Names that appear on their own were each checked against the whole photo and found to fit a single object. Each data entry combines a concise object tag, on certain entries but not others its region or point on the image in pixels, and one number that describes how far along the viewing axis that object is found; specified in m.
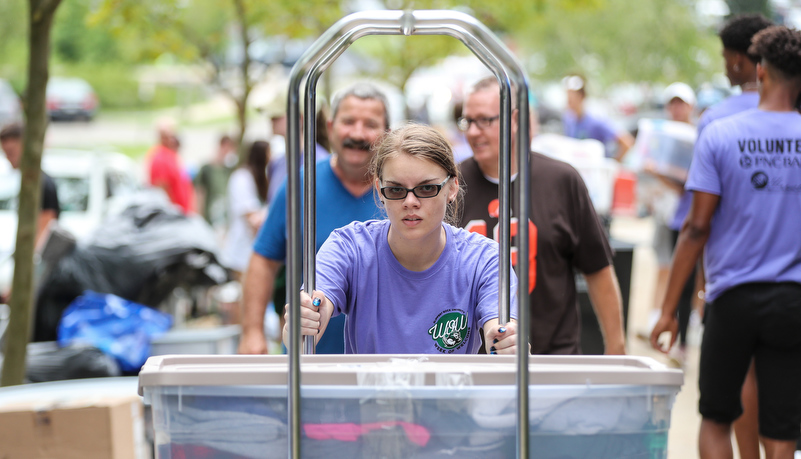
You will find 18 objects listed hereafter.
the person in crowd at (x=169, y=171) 20.50
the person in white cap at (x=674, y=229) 12.13
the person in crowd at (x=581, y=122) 15.82
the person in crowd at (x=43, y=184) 11.52
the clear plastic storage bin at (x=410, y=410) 3.11
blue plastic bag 10.00
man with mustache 6.51
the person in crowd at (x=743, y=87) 7.15
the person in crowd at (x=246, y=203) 14.14
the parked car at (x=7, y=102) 49.56
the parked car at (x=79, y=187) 15.72
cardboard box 5.77
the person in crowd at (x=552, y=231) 6.37
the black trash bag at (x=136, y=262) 11.34
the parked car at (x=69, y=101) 59.37
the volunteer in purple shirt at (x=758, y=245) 6.29
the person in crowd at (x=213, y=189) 21.08
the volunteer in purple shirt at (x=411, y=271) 4.19
